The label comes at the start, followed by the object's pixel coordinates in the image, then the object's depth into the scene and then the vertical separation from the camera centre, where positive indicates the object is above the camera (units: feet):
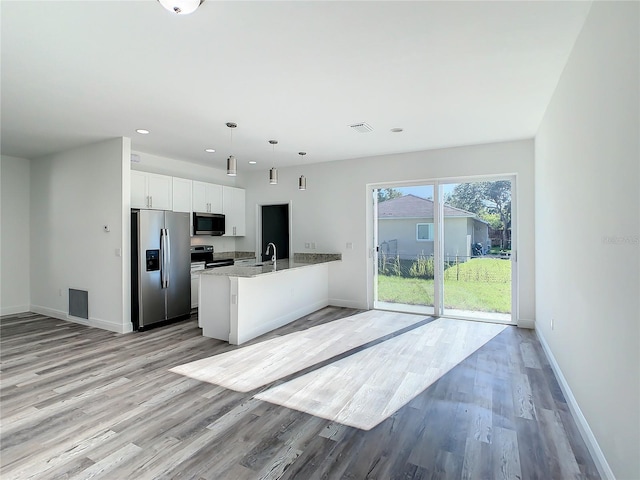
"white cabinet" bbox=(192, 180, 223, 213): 19.61 +2.57
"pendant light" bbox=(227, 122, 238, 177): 12.48 +2.78
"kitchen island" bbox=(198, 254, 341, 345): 13.25 -2.70
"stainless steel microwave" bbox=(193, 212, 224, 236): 19.36 +0.95
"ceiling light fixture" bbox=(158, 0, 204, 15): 5.97 +4.34
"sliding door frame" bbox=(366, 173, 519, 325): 15.69 +0.21
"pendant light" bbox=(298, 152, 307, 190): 16.36 +2.77
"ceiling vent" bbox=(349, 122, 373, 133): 13.08 +4.55
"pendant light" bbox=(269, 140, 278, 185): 14.73 +2.86
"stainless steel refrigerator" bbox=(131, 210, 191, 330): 15.21 -1.36
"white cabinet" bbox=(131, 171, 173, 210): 16.34 +2.55
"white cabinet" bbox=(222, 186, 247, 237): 21.60 +1.90
